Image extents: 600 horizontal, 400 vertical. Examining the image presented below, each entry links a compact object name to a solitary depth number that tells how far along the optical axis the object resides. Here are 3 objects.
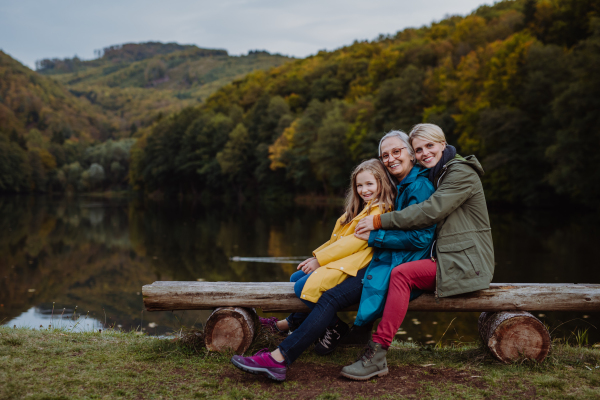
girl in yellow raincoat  3.84
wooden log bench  3.97
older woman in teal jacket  3.75
